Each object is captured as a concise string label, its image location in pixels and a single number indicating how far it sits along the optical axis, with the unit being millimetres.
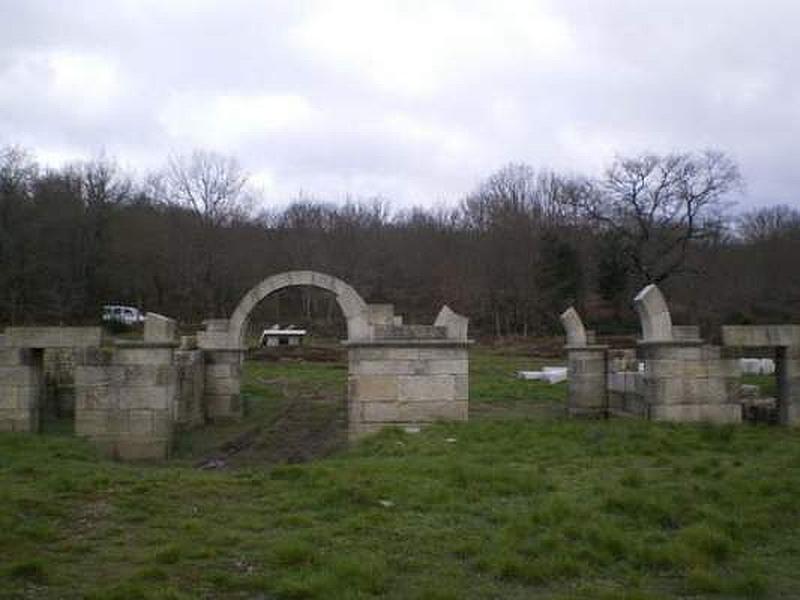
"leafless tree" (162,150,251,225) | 55000
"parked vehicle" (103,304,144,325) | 42844
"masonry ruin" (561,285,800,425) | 13406
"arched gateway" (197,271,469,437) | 13203
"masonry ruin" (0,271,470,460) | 12555
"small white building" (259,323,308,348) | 38250
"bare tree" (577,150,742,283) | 48938
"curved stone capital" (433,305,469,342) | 13375
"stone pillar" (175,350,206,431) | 16328
